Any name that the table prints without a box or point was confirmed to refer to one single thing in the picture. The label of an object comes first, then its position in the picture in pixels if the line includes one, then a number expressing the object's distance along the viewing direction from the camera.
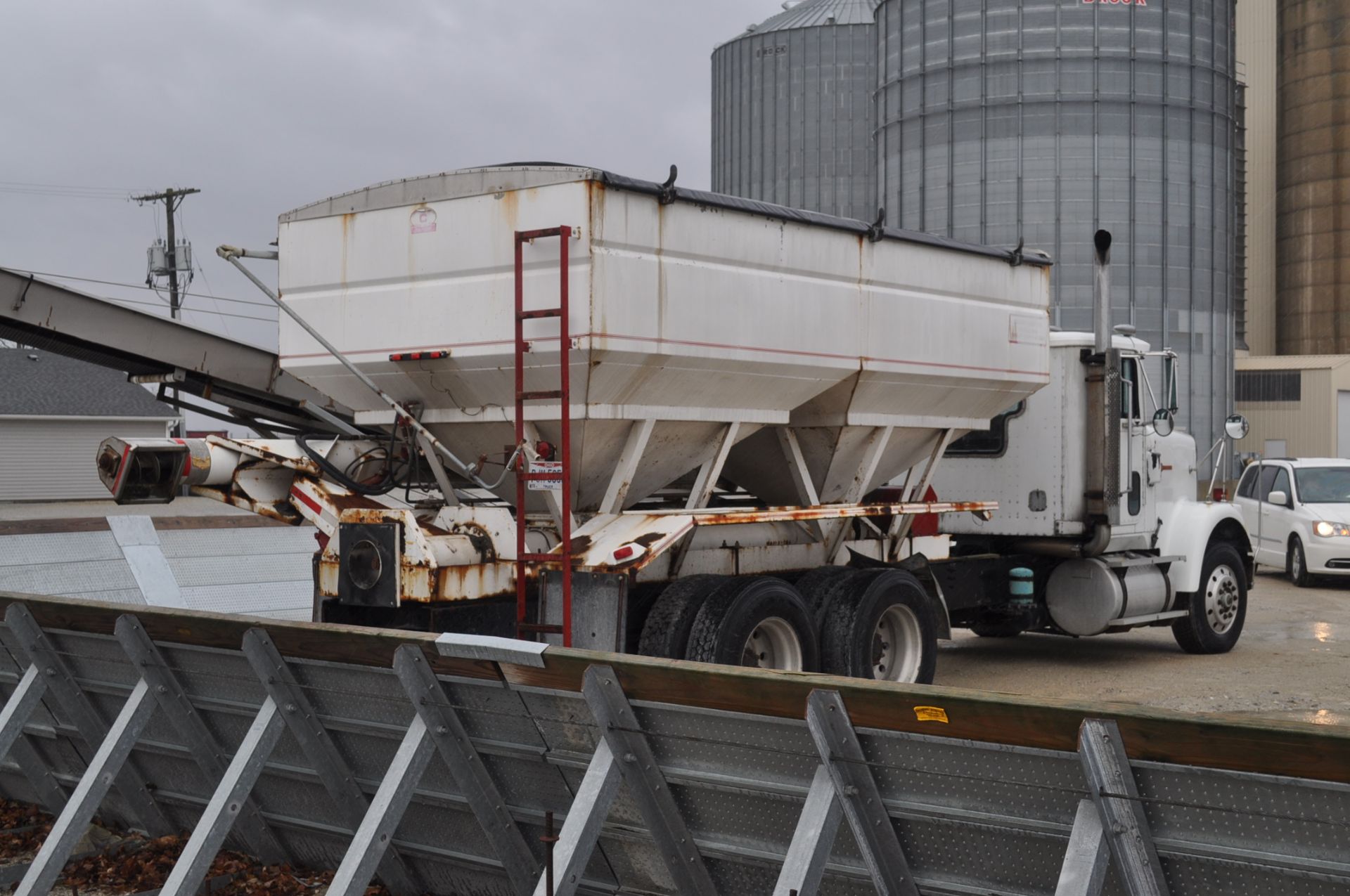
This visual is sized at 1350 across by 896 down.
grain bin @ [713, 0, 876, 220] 48.44
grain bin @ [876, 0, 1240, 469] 36.84
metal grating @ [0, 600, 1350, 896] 3.51
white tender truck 7.94
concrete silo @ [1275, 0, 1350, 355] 56.53
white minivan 19.34
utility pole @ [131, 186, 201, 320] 42.53
